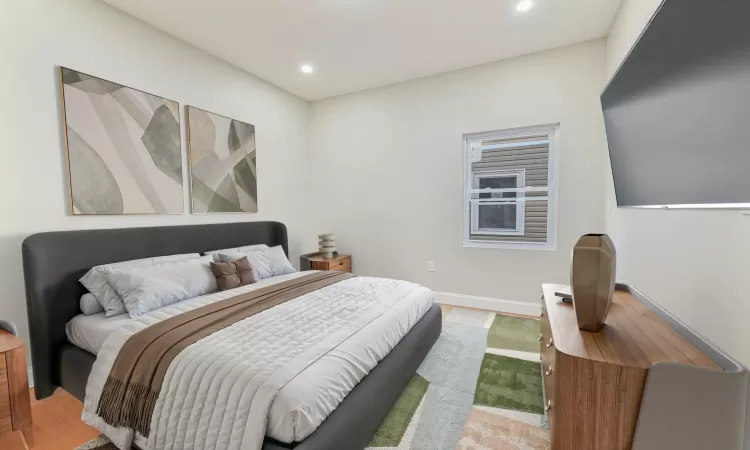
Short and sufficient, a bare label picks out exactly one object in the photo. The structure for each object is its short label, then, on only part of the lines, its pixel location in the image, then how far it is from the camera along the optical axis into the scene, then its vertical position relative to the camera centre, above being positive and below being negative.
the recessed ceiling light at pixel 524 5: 2.43 +1.64
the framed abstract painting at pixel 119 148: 2.27 +0.51
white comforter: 1.20 -0.75
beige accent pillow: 2.62 -0.57
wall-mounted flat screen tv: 0.79 +0.34
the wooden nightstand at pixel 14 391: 1.54 -0.93
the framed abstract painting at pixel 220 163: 3.06 +0.50
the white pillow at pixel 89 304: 2.14 -0.66
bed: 1.49 -0.85
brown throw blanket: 1.48 -0.77
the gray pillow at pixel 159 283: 2.08 -0.55
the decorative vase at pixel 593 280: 1.32 -0.32
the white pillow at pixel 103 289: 2.09 -0.56
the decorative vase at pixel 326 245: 4.23 -0.50
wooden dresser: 1.04 -0.60
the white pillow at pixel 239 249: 2.96 -0.42
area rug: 1.61 -1.21
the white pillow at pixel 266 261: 2.97 -0.53
